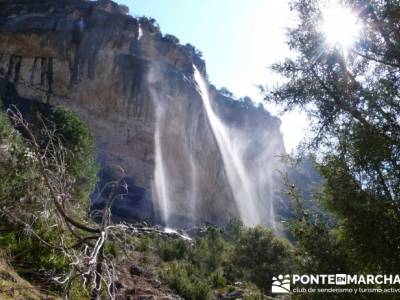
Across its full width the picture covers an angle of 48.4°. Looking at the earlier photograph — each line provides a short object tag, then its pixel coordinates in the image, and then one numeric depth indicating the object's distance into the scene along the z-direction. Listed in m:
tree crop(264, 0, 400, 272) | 4.52
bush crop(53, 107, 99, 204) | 19.94
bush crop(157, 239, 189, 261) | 23.77
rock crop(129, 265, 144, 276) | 6.96
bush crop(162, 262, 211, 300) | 13.89
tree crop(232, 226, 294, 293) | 17.23
